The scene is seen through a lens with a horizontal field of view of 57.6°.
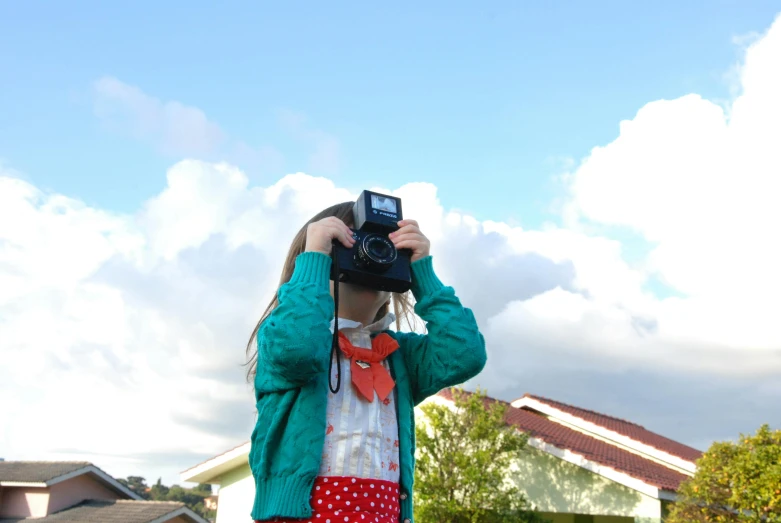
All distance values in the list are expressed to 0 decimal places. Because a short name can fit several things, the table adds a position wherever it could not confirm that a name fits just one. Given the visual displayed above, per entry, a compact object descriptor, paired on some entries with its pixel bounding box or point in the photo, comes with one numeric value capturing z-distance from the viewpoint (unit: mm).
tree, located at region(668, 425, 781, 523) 7113
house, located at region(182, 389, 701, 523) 8984
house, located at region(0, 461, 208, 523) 13945
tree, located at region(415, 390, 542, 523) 8742
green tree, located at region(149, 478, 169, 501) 30614
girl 1908
